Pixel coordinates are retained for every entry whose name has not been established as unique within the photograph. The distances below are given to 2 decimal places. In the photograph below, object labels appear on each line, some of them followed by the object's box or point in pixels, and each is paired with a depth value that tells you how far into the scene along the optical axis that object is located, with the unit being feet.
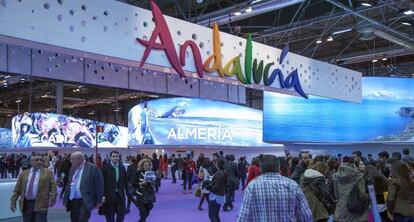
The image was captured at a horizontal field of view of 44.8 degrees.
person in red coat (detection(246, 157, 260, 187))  27.48
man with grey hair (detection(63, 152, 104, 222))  21.18
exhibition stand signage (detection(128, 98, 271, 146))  79.56
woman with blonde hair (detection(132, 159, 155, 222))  25.21
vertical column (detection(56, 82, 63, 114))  99.19
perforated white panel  21.35
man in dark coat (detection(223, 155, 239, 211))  37.91
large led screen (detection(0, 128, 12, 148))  99.71
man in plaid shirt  10.60
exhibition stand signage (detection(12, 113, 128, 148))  80.18
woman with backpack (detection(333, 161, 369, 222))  17.13
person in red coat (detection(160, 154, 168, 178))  80.59
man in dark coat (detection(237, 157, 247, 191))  59.30
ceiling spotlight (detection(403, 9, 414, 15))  46.29
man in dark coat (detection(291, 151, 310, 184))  23.80
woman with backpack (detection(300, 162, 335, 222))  18.49
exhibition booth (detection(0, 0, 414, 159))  23.61
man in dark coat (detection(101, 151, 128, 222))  23.52
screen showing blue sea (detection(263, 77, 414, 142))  53.88
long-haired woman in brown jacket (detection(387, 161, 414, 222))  17.34
